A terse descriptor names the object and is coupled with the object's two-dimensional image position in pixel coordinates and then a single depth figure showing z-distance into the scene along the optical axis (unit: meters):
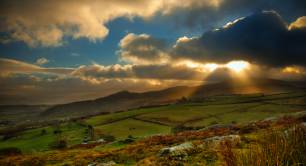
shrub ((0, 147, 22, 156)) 59.86
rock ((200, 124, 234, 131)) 56.31
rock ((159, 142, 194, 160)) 19.33
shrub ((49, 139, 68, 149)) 71.74
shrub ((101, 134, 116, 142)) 82.81
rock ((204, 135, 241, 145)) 20.32
